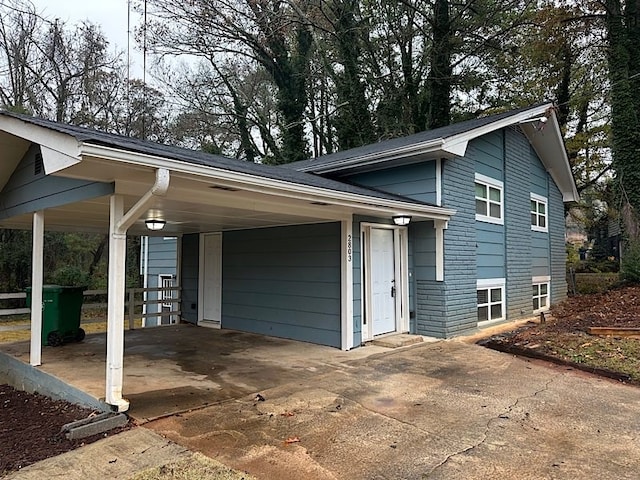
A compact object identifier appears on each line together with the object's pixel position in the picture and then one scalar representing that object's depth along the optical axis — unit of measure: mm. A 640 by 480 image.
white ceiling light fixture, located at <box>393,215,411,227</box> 6822
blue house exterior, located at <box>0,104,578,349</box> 4035
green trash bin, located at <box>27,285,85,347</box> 6961
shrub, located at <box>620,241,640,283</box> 10805
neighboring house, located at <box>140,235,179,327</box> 11734
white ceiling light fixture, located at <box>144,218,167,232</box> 6530
